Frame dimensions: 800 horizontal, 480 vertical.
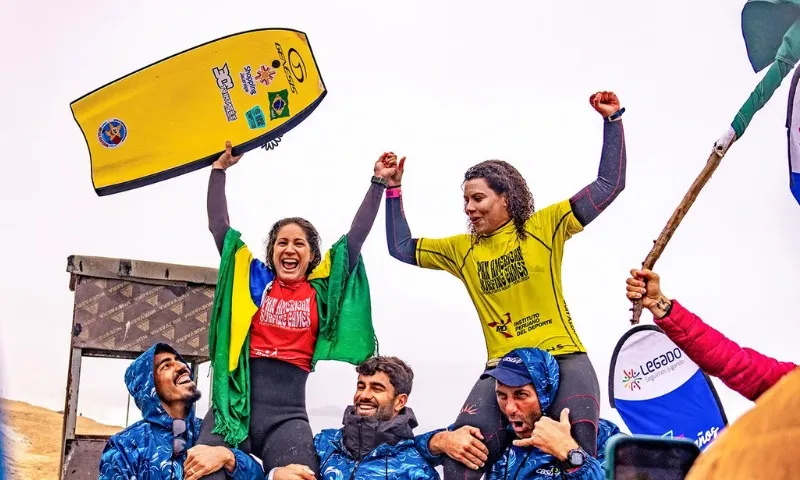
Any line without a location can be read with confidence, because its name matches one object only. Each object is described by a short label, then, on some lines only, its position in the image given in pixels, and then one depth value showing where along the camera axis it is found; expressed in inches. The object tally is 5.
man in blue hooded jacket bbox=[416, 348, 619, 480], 141.5
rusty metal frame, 242.4
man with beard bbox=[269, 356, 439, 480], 157.4
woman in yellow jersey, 149.9
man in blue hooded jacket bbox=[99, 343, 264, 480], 159.8
